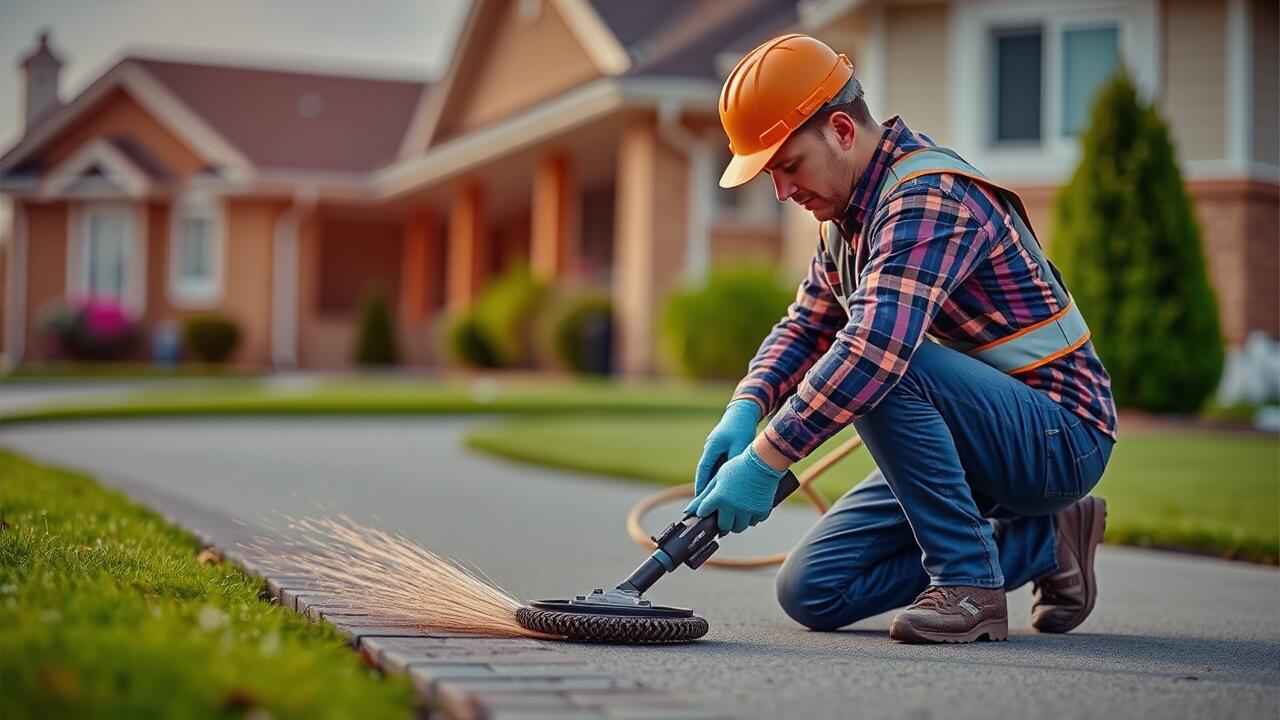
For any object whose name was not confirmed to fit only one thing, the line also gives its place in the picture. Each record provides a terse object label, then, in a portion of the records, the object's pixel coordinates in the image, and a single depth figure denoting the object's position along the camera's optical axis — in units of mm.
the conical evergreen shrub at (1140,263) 12078
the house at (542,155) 15836
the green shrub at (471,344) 24328
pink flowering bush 31156
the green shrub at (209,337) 30922
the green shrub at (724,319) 17625
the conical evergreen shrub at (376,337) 29859
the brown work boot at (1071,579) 4312
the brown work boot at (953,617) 3889
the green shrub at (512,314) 22531
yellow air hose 4660
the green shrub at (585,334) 21219
